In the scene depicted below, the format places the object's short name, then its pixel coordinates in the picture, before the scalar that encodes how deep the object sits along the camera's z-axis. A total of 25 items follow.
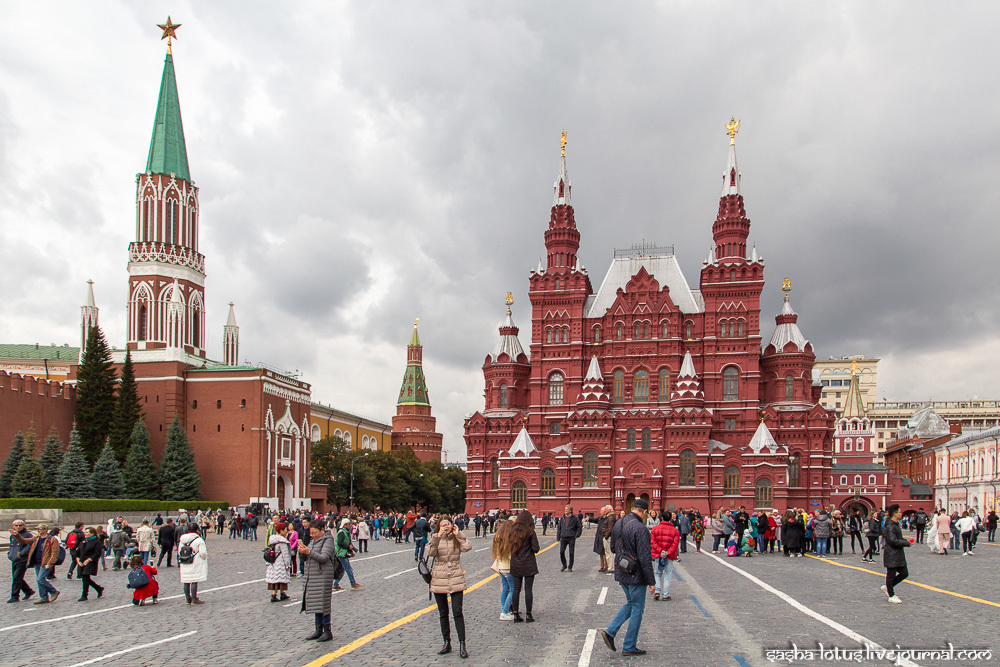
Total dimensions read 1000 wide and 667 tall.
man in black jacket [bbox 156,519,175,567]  23.23
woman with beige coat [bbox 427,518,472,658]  10.73
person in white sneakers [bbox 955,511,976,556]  29.25
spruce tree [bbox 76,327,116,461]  60.69
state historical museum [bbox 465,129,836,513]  69.69
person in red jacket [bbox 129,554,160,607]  16.20
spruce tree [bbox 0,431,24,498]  49.81
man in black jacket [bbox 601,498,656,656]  10.34
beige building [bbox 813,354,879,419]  173.50
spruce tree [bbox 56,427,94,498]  50.72
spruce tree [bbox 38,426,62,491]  52.12
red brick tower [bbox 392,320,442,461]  133.25
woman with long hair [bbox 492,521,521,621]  13.47
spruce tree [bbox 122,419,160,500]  57.88
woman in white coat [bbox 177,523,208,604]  16.30
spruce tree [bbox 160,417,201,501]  59.84
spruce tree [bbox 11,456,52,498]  48.00
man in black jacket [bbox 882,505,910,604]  14.83
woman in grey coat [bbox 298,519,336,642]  11.90
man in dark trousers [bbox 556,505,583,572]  21.61
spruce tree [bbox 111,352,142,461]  60.41
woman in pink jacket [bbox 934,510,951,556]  28.97
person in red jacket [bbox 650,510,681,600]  16.06
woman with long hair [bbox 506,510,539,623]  13.52
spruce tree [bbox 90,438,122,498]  53.38
